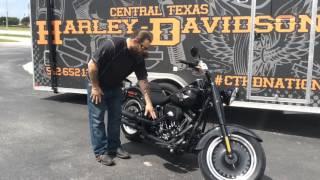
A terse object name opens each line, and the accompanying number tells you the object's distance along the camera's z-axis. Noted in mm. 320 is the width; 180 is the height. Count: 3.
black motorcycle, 4344
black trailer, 6047
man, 4727
